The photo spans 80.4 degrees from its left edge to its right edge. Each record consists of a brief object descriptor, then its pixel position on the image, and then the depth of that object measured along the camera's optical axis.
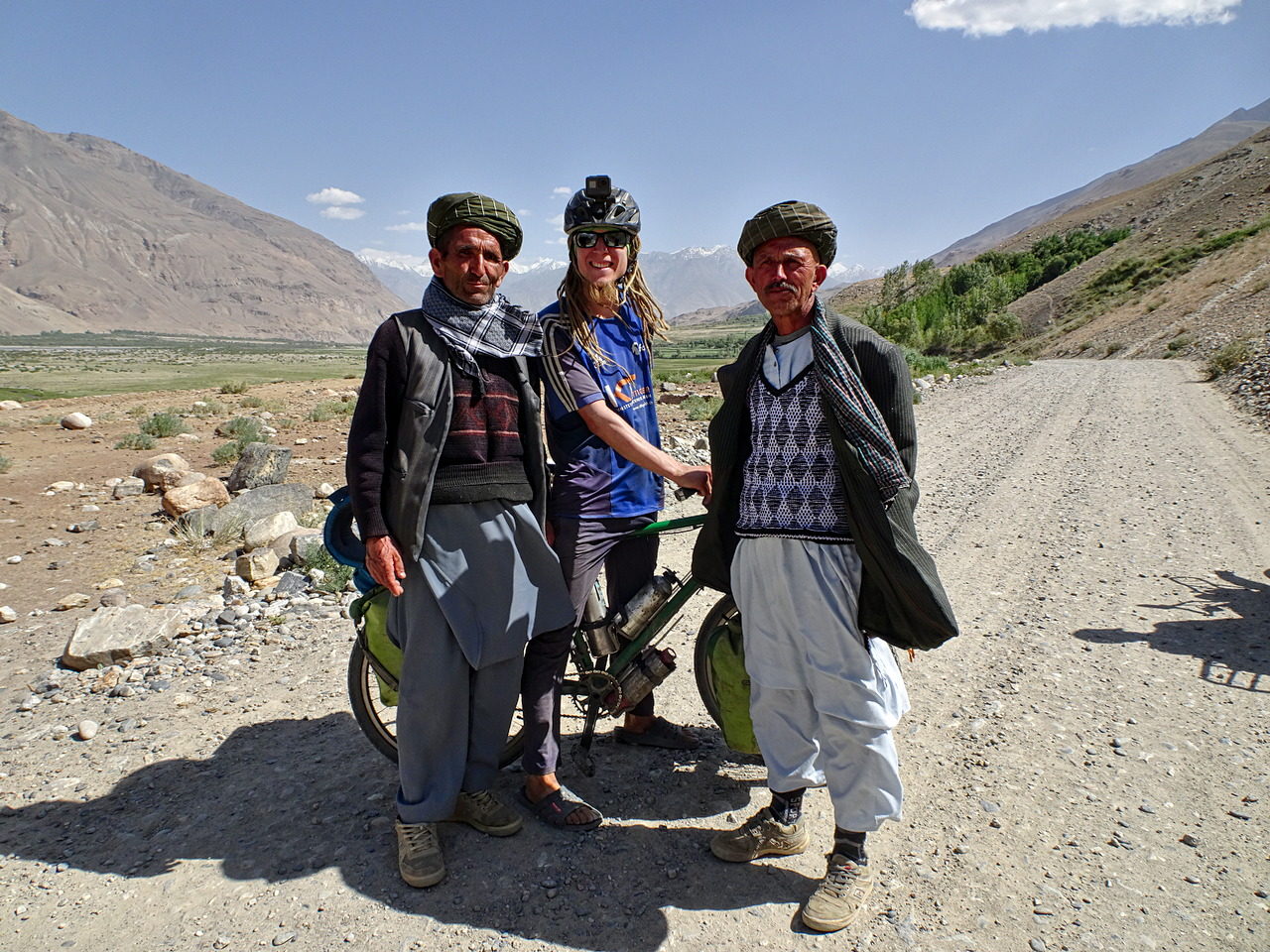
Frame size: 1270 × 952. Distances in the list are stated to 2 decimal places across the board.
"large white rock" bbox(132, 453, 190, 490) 8.98
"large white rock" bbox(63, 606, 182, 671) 4.27
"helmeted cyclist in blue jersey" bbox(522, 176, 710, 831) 2.62
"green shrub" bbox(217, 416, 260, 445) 12.30
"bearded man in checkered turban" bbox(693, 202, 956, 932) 2.20
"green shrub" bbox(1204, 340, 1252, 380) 16.59
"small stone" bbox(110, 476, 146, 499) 8.73
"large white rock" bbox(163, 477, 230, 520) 7.84
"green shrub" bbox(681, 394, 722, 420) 14.41
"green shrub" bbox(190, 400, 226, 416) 16.51
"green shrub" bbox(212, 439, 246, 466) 11.01
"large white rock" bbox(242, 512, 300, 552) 6.56
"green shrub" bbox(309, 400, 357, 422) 15.12
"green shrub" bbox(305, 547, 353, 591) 5.34
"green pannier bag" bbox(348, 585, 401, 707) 2.87
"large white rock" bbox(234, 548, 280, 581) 5.65
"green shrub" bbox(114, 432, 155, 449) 11.69
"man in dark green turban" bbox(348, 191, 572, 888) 2.41
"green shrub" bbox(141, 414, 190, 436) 12.62
